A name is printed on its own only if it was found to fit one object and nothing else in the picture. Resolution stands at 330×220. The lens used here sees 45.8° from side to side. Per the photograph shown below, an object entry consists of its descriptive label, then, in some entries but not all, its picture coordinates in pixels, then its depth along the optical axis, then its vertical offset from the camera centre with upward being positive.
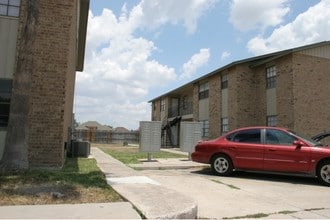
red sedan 10.82 +0.00
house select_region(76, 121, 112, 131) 81.70 +4.95
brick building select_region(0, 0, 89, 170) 11.68 +2.24
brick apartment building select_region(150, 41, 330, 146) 21.23 +3.73
